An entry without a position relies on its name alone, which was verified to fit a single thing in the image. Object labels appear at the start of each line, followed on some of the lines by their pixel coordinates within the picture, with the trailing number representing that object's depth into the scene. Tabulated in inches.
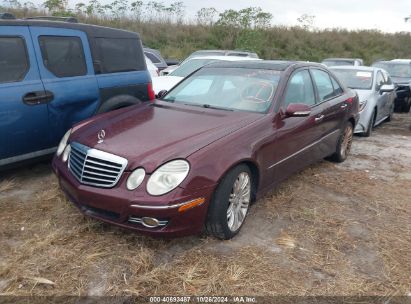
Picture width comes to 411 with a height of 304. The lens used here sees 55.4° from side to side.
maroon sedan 119.0
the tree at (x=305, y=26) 1374.0
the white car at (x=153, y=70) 364.7
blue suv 166.1
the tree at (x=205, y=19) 1193.4
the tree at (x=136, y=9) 1089.4
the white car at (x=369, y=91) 307.6
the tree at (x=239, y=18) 1133.7
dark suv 445.1
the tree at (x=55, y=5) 857.3
